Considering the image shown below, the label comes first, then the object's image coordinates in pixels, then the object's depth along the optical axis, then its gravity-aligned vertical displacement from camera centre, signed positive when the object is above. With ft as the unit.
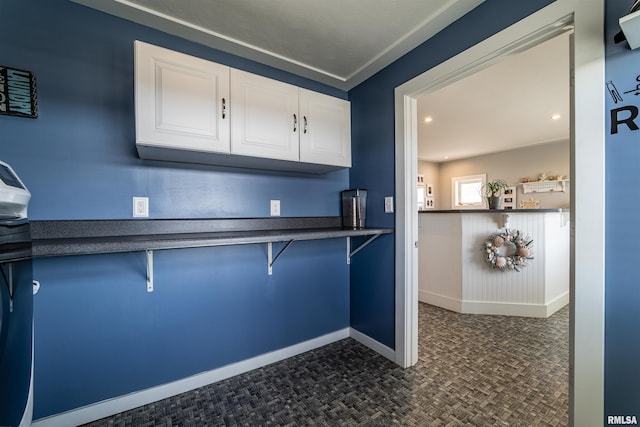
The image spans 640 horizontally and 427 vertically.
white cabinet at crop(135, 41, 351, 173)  4.26 +1.86
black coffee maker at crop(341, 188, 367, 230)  7.28 +0.13
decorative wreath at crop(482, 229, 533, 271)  8.96 -1.38
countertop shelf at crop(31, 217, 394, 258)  3.47 -0.38
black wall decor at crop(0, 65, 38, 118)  4.09 +1.97
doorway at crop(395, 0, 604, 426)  3.43 +0.11
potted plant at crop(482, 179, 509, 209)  9.66 +0.58
